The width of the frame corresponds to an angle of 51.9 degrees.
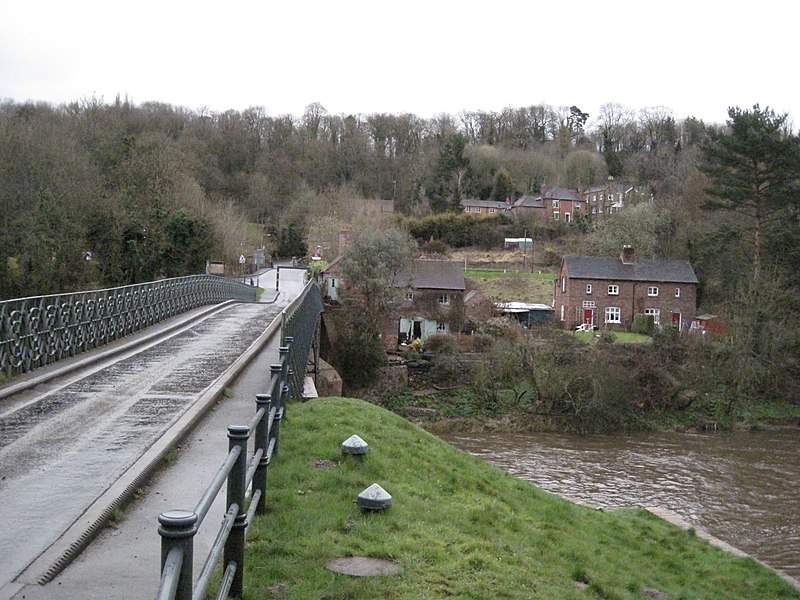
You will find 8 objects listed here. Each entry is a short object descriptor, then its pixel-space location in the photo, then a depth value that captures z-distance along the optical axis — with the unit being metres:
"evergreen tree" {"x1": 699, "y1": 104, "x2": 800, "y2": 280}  42.22
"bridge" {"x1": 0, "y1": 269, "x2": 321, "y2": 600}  5.70
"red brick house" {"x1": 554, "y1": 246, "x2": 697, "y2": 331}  55.53
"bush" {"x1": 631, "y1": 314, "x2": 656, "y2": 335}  52.41
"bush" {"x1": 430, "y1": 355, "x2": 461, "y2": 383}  44.78
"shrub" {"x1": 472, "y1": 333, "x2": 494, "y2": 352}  47.19
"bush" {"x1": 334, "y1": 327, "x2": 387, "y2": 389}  43.12
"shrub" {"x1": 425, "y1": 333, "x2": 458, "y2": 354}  46.38
